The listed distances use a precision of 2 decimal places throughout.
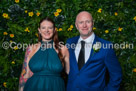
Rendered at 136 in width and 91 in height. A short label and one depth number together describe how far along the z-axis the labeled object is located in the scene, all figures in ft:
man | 7.65
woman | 8.17
